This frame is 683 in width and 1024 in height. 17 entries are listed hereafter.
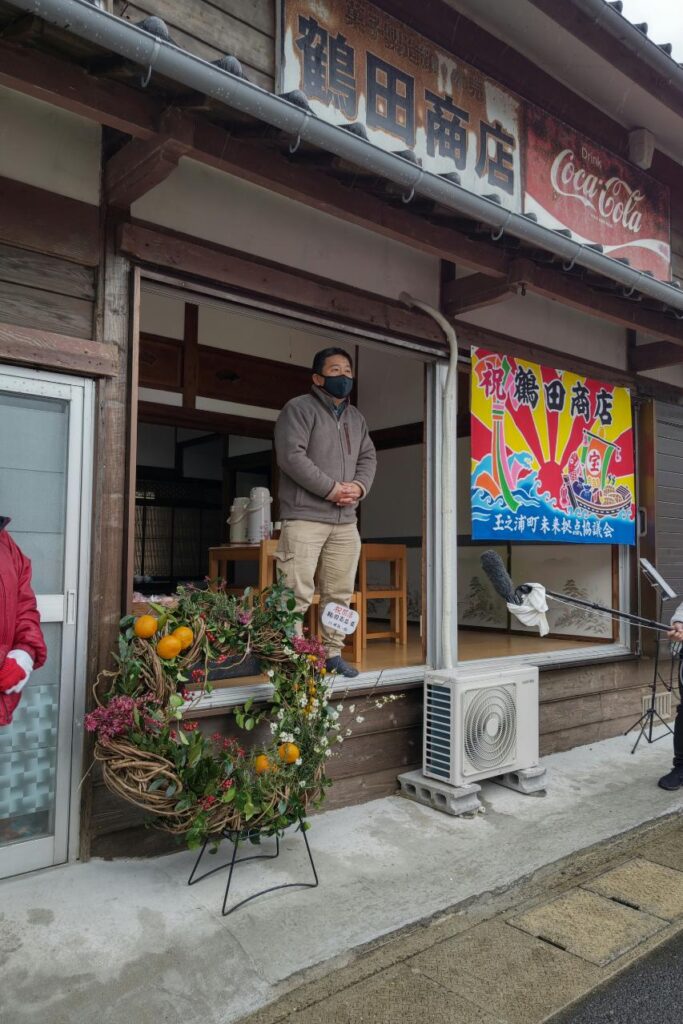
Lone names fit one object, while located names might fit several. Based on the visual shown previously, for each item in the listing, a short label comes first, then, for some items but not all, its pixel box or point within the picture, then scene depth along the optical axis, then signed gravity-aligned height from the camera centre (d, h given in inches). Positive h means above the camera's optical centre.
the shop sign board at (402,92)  152.9 +107.0
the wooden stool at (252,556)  215.3 -1.1
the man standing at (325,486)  174.2 +16.3
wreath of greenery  121.4 -31.1
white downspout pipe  194.1 +21.1
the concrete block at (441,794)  169.6 -57.4
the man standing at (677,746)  188.4 -51.9
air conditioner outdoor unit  174.4 -42.4
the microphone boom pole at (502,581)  133.0 -4.8
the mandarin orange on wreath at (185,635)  127.9 -14.7
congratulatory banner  205.8 +30.6
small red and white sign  175.6 -15.8
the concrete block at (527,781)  185.7 -57.9
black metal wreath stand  124.2 -54.9
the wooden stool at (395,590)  257.8 -13.0
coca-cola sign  204.2 +109.6
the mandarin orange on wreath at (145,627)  128.0 -13.3
